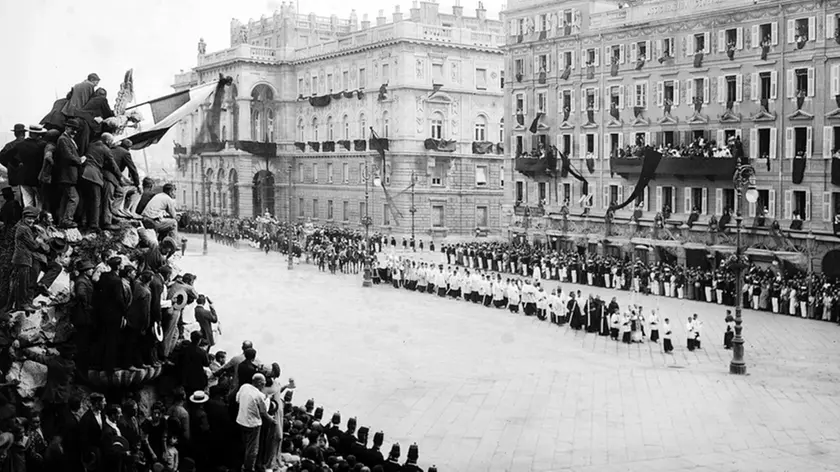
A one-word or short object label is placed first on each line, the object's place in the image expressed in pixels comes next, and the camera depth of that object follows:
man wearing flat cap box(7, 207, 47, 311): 16.27
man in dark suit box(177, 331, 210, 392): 16.48
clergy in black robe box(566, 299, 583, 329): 36.72
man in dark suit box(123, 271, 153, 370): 15.98
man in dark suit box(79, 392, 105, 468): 14.27
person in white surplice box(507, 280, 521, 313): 40.84
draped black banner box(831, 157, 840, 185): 44.16
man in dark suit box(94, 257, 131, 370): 15.70
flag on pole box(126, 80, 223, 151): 20.91
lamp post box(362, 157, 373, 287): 49.09
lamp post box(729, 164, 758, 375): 28.44
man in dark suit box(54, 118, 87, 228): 17.27
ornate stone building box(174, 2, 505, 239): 74.69
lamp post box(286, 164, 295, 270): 56.84
